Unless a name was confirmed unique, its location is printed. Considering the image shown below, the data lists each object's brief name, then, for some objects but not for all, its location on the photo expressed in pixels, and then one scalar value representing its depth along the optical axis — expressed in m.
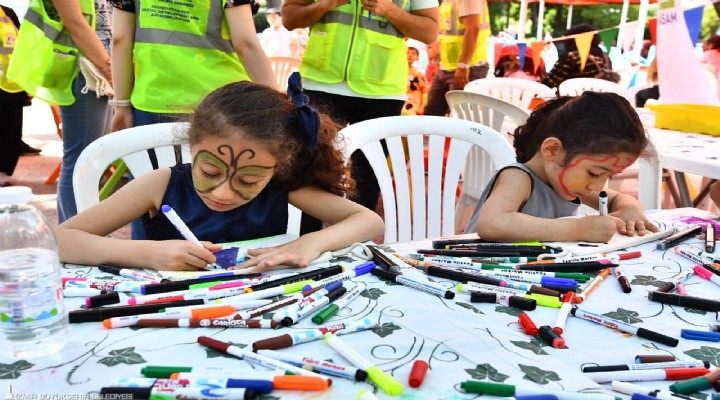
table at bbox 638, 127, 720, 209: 2.00
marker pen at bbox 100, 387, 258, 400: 0.70
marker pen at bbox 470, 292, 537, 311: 1.02
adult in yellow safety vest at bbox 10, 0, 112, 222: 2.38
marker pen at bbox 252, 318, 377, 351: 0.84
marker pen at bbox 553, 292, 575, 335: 0.94
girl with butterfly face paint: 1.19
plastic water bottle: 0.80
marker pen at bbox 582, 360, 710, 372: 0.82
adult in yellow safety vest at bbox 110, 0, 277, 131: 2.03
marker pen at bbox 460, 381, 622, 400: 0.74
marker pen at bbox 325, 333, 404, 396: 0.74
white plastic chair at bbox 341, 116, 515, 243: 1.96
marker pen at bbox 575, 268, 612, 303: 1.07
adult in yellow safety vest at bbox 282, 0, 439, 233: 2.46
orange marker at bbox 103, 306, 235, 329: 0.88
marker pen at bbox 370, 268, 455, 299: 1.05
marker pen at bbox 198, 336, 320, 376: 0.77
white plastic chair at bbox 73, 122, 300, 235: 1.57
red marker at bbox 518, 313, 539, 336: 0.93
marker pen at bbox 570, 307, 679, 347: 0.93
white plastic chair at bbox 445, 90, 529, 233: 2.78
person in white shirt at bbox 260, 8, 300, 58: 6.66
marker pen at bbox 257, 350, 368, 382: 0.77
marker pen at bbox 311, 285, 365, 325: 0.93
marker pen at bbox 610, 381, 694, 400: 0.76
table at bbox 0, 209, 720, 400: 0.76
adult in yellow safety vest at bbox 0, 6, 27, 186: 4.61
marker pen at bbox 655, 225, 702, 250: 1.40
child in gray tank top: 1.45
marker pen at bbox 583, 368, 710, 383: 0.81
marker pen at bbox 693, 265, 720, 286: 1.19
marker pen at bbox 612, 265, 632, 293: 1.13
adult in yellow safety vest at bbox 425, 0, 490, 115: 4.17
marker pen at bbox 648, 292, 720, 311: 1.06
